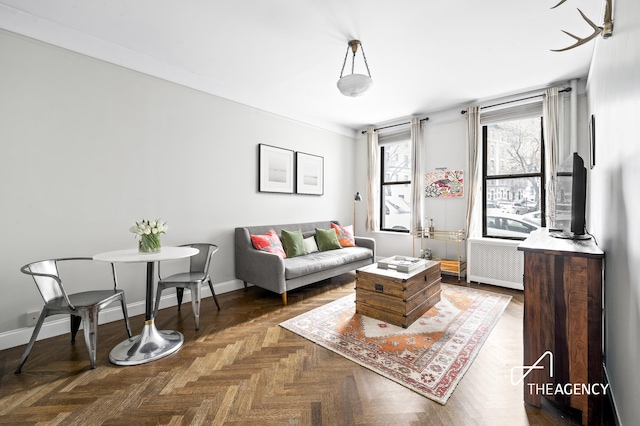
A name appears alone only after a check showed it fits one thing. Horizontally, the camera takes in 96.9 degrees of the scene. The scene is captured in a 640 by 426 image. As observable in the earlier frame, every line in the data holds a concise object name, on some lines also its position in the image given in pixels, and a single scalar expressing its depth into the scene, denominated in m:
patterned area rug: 1.95
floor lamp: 5.88
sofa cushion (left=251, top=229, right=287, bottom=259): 3.70
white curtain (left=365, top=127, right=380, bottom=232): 5.54
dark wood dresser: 1.49
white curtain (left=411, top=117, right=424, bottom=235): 4.91
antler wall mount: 1.64
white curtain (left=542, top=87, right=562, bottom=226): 3.65
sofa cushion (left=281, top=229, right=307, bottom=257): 4.04
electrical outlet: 2.42
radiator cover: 3.90
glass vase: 2.34
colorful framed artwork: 4.59
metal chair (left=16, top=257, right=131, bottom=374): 2.00
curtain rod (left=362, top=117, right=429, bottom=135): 4.86
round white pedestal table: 2.11
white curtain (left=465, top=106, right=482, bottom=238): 4.29
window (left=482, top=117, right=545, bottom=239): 4.05
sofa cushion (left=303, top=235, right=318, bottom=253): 4.31
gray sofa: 3.36
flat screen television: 1.90
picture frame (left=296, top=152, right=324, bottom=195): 4.76
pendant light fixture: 2.69
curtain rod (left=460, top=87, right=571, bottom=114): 3.58
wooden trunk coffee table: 2.68
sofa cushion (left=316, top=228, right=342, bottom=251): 4.52
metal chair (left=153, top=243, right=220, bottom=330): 2.70
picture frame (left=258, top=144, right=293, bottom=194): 4.20
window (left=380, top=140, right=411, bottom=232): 5.41
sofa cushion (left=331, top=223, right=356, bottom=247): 4.76
